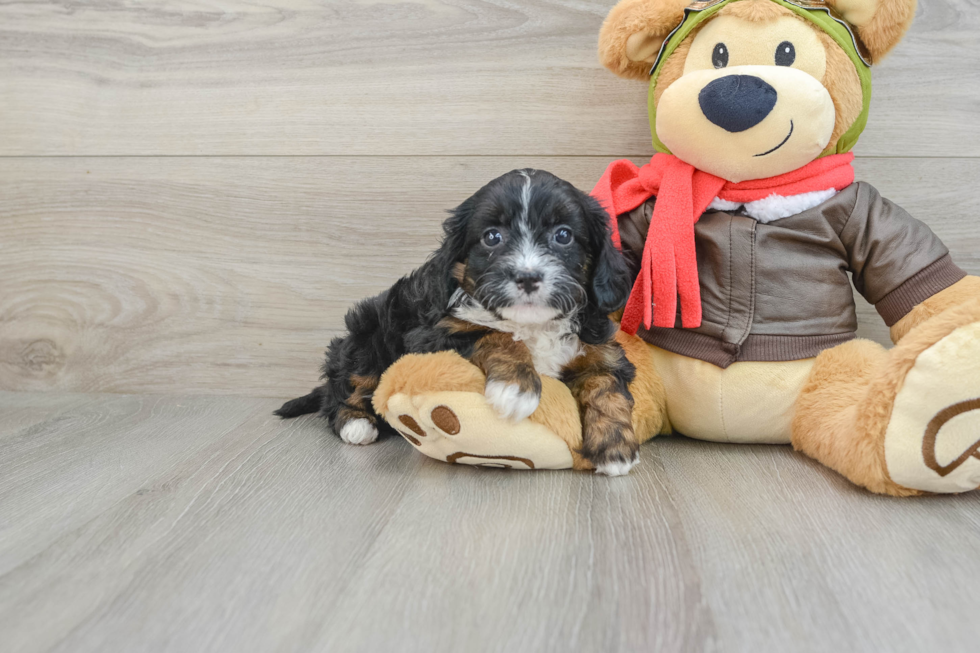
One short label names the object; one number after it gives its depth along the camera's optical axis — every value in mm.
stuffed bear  582
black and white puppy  561
